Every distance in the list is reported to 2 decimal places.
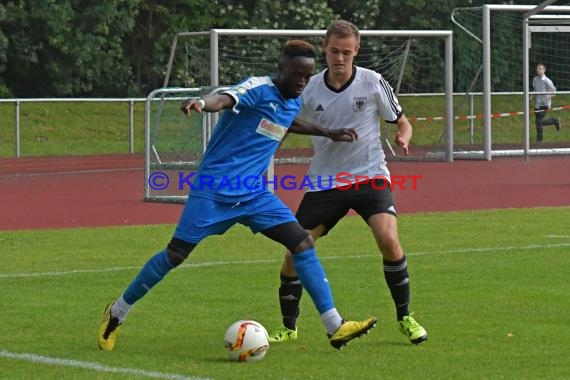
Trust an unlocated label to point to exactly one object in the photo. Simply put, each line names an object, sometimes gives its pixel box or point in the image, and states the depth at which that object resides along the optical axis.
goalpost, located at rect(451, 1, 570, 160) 27.05
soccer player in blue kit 8.31
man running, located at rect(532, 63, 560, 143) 30.75
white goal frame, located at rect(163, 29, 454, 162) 20.64
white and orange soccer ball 8.01
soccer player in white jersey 8.84
